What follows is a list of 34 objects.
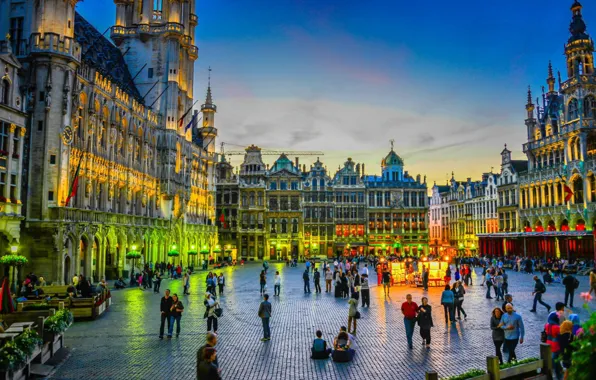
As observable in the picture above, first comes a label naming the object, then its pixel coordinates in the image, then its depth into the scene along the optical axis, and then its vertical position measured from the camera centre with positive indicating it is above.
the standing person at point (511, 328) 12.23 -2.21
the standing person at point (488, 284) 26.99 -2.33
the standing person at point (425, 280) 31.87 -2.48
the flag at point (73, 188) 32.91 +3.95
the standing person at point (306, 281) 31.24 -2.45
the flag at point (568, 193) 52.56 +5.38
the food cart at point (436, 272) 34.05 -2.10
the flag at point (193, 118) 54.41 +14.52
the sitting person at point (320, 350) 13.71 -3.05
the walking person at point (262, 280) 29.85 -2.26
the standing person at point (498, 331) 12.50 -2.32
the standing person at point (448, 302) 18.38 -2.30
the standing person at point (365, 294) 23.72 -2.52
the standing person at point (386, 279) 29.38 -2.24
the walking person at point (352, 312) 16.84 -2.43
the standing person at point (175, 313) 16.66 -2.39
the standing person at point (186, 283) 29.88 -2.43
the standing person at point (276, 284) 29.66 -2.50
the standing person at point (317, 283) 31.52 -2.60
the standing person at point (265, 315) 16.11 -2.41
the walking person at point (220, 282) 29.15 -2.36
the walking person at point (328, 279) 31.48 -2.35
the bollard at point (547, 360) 9.86 -2.44
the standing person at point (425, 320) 14.80 -2.39
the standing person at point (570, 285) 22.42 -2.02
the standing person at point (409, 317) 14.95 -2.33
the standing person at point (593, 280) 20.43 -1.67
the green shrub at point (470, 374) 8.87 -2.50
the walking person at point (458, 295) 19.62 -2.20
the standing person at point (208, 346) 8.55 -1.93
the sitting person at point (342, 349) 13.31 -2.97
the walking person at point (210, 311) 17.09 -2.39
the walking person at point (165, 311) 16.64 -2.31
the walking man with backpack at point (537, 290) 21.22 -2.13
